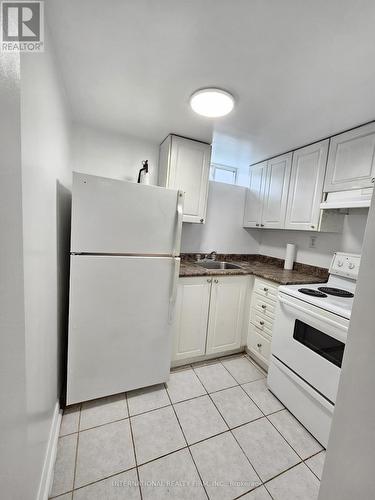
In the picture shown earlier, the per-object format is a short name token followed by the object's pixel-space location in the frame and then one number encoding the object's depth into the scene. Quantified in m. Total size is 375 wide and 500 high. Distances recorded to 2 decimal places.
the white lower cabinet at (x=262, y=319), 2.01
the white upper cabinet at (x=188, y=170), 2.09
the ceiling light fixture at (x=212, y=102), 1.38
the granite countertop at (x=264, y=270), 1.98
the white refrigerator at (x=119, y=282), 1.38
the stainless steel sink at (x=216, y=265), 2.67
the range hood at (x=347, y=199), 1.57
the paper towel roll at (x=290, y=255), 2.45
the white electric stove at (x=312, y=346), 1.35
